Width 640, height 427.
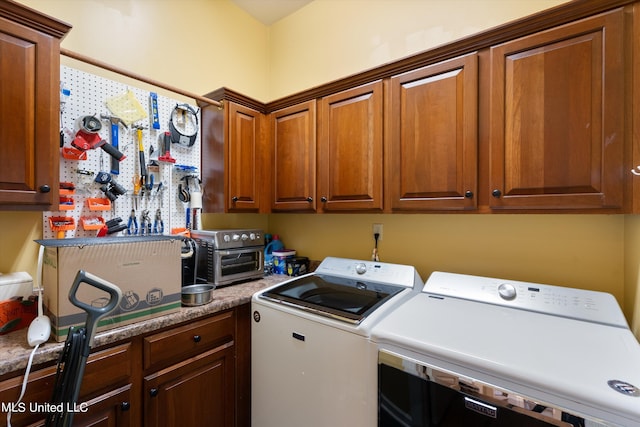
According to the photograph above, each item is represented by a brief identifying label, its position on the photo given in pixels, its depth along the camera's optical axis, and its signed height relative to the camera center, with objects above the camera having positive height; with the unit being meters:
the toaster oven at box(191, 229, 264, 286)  1.84 -0.29
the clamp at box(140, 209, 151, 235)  1.80 -0.07
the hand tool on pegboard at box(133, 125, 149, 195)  1.78 +0.34
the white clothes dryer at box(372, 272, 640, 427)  0.79 -0.46
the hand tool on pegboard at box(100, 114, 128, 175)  1.67 +0.44
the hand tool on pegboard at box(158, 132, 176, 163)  1.88 +0.43
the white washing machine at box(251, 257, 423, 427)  1.21 -0.63
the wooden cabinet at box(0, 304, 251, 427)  1.04 -0.75
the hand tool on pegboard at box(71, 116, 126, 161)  1.52 +0.41
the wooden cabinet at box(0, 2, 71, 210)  1.14 +0.43
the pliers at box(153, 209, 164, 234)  1.85 -0.08
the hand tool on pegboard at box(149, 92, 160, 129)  1.84 +0.66
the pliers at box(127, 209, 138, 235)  1.74 -0.07
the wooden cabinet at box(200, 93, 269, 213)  1.98 +0.39
